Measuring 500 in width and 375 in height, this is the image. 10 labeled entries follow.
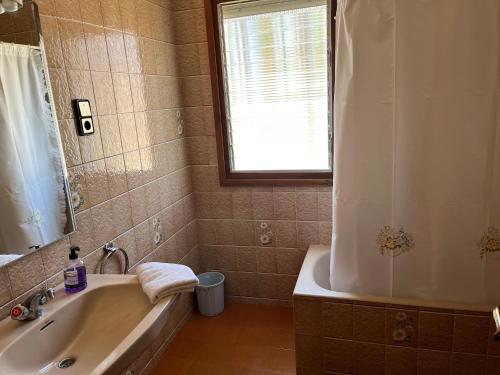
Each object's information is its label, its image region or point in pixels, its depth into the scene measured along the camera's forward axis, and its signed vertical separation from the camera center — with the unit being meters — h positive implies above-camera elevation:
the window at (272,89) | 2.22 +0.08
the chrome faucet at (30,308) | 1.21 -0.63
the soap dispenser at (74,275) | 1.43 -0.61
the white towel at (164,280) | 1.34 -0.64
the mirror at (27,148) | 1.30 -0.11
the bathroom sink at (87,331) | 1.13 -0.74
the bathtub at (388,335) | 1.59 -1.09
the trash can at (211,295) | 2.56 -1.31
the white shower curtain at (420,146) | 1.49 -0.24
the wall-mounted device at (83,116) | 1.60 +0.00
